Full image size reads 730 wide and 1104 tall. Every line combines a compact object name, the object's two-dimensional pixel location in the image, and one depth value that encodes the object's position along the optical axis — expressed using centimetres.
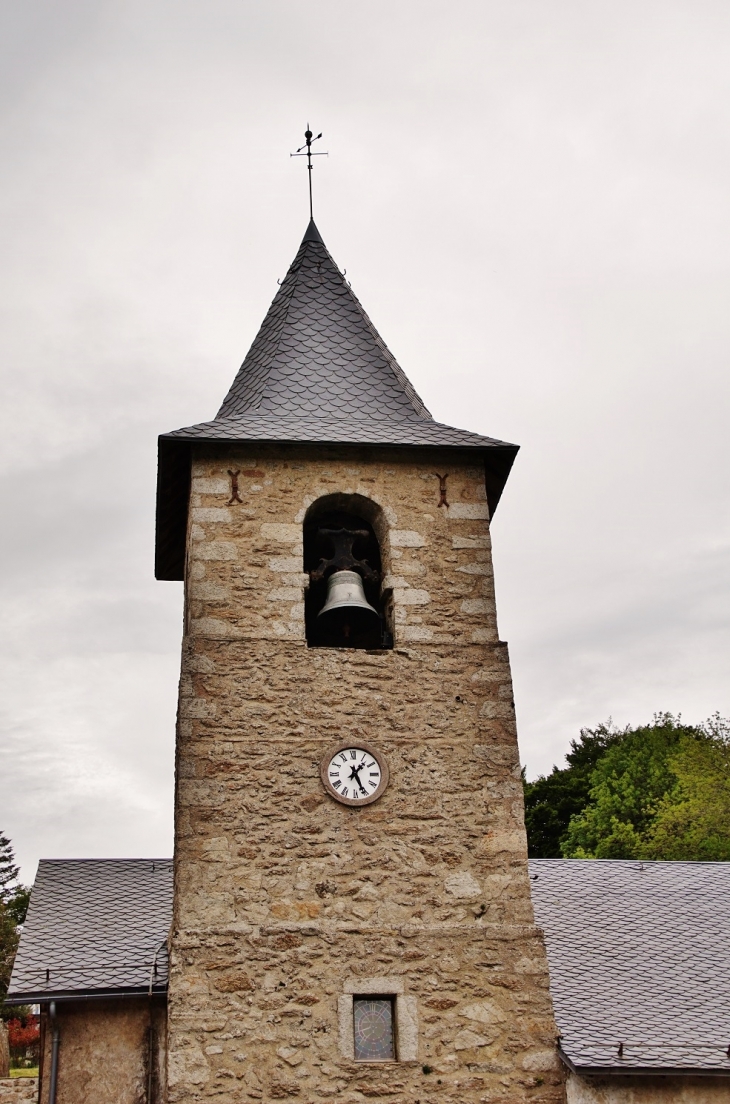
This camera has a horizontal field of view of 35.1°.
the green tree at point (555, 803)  3228
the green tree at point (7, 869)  3862
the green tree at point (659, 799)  2561
